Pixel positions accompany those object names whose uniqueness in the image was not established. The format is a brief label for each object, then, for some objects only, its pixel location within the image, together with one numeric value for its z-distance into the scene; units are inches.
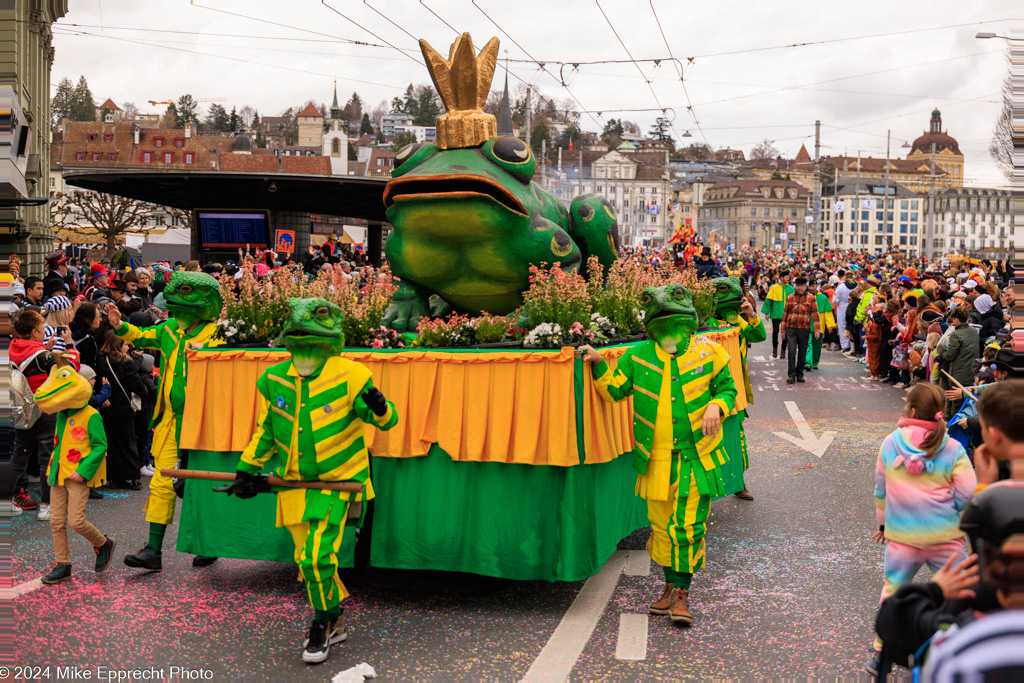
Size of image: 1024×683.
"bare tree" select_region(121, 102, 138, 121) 4810.5
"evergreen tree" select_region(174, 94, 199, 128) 5093.5
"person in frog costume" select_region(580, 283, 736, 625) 220.2
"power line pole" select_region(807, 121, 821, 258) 1713.8
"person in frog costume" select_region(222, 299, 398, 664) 197.9
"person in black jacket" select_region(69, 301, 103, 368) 355.3
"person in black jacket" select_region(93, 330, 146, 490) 362.6
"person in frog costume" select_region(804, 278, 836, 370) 742.1
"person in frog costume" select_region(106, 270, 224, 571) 258.4
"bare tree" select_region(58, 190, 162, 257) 1467.8
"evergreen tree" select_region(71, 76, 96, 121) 4335.6
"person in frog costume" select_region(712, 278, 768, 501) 354.9
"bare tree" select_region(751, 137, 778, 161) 6988.2
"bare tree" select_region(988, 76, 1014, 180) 792.9
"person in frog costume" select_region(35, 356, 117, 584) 247.3
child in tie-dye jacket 183.5
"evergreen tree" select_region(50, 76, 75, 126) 4168.3
